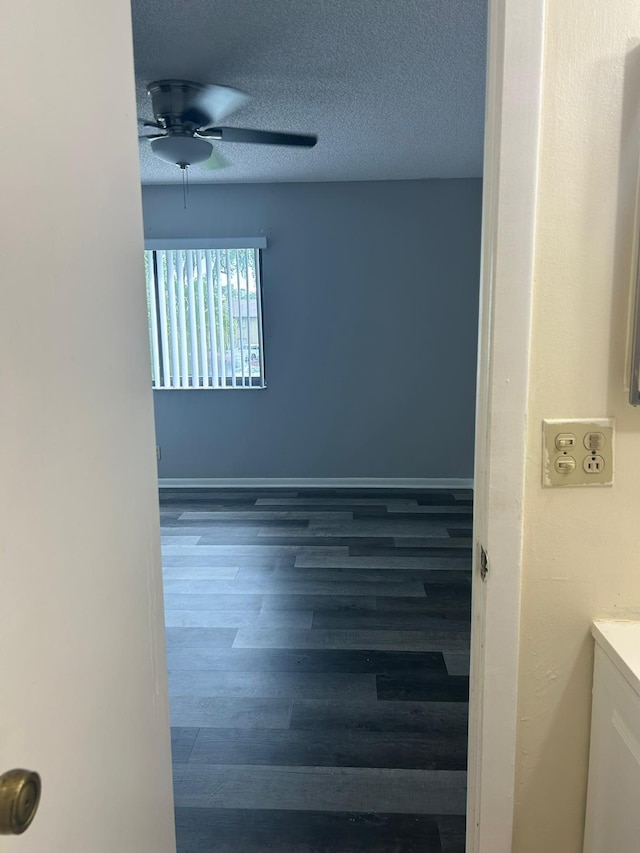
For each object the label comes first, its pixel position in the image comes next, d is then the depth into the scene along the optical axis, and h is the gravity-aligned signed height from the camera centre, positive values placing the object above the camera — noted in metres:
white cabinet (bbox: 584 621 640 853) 0.90 -0.67
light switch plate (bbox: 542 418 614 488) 0.98 -0.18
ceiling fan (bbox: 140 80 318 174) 2.74 +1.13
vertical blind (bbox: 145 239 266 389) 4.67 +0.34
